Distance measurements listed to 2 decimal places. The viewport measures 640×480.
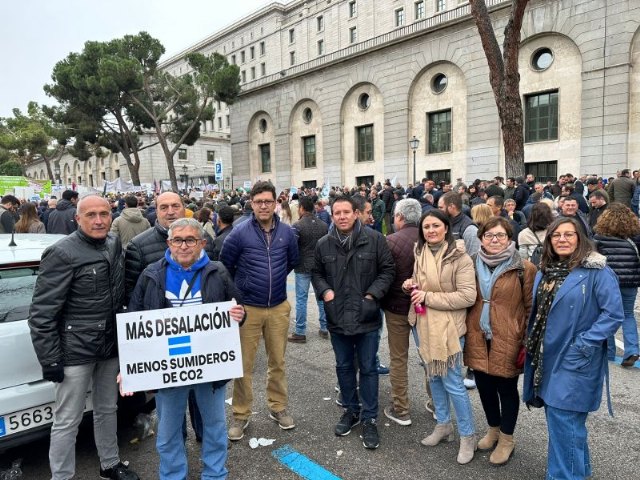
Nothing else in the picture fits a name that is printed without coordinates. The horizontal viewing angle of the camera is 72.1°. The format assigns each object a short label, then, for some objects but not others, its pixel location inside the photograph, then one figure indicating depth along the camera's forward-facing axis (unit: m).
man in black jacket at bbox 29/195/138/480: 2.65
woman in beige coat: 3.21
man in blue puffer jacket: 3.69
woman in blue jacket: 2.58
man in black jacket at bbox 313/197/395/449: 3.51
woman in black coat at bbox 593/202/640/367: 4.69
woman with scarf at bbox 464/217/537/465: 3.08
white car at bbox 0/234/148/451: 2.72
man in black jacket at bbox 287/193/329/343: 6.04
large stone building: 21.33
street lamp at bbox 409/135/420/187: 23.94
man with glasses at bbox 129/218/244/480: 2.82
